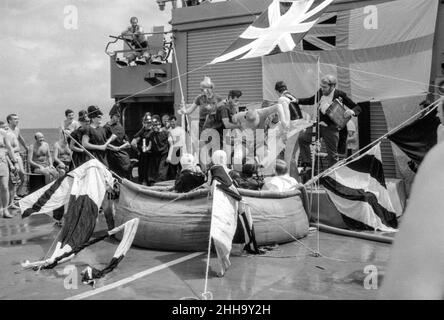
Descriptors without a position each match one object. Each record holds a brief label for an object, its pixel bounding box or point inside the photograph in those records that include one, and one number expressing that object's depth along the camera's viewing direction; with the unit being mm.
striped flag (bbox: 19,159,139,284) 5566
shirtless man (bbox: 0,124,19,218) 9062
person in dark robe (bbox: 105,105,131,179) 9206
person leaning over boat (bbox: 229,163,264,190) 6992
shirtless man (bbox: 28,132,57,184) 10211
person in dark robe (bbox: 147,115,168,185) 10703
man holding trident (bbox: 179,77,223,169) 8422
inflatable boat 6188
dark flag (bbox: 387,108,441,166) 7586
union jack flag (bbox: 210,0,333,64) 6805
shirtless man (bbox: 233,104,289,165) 7910
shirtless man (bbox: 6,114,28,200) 9516
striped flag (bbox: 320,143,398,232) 7617
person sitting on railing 15602
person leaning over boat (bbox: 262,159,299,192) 7214
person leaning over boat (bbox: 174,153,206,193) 6824
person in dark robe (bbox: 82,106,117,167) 8156
